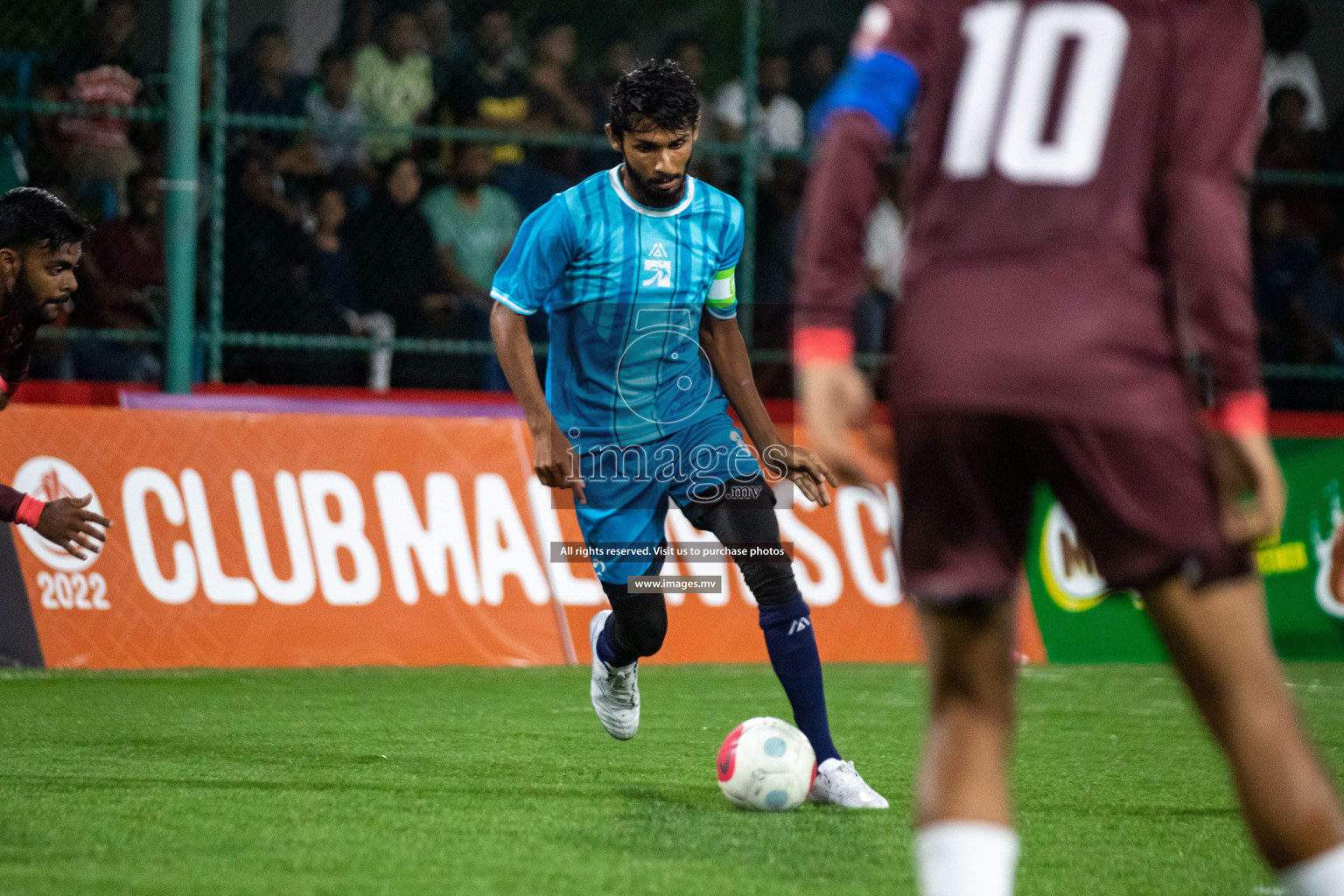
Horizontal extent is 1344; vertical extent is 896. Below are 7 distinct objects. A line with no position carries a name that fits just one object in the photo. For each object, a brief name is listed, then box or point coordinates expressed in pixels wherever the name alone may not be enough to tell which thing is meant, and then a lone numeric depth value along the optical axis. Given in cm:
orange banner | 1656
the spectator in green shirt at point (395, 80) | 2175
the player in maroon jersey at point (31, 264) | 1111
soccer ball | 974
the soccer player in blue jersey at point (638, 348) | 1107
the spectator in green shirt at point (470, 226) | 2141
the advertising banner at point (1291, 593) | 1973
